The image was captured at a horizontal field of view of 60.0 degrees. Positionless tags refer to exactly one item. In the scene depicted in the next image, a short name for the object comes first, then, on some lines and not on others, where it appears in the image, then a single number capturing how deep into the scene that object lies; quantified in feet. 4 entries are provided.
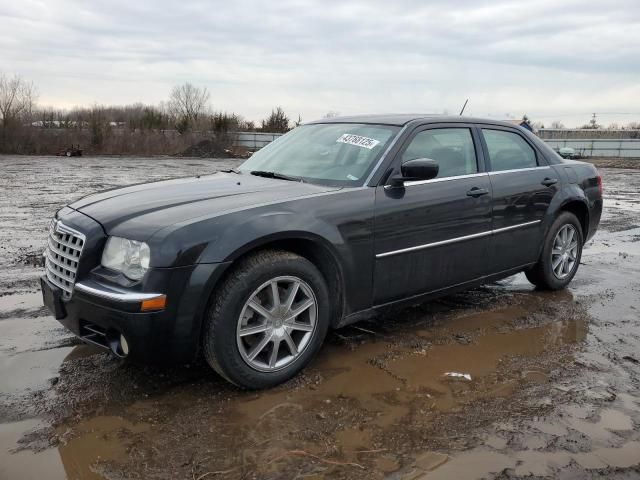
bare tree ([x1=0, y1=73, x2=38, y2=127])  119.14
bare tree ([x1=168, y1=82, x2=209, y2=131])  237.45
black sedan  9.80
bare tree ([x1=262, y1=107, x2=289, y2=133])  158.92
